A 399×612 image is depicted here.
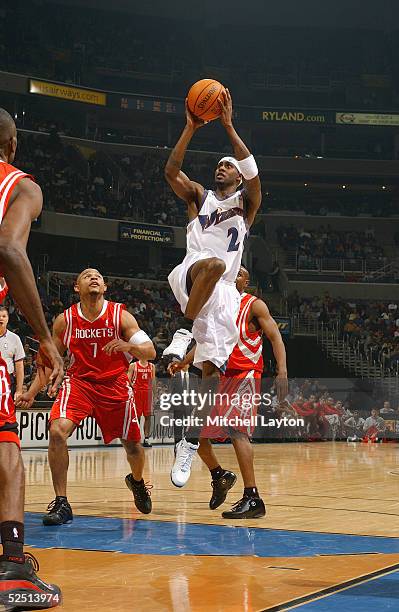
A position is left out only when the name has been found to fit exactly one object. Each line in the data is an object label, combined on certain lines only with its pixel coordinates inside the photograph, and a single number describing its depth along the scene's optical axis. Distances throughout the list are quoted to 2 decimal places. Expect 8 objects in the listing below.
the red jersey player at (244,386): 6.95
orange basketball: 6.16
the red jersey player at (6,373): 3.47
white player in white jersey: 6.50
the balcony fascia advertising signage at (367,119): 34.75
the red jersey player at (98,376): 6.94
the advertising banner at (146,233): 28.50
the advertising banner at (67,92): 29.33
